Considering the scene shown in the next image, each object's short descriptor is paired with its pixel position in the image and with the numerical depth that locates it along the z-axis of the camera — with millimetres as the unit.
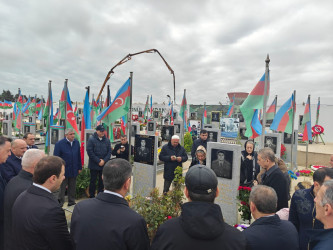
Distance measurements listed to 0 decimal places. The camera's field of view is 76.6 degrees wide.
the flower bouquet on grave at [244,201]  4336
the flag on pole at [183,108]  17084
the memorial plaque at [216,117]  21922
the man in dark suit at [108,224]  1512
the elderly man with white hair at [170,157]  5589
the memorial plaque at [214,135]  11141
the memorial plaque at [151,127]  16984
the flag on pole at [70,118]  7703
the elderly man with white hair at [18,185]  2324
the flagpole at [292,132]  9530
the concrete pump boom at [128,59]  7641
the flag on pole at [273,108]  12343
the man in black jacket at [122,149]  6425
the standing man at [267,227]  1668
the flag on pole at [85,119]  8125
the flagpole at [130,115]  5929
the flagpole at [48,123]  7144
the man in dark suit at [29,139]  5316
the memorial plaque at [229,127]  22077
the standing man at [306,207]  2469
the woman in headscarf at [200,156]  5129
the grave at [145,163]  5949
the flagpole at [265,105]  6016
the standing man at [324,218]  1383
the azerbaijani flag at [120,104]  6312
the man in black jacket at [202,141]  6602
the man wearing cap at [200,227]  1266
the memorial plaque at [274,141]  9469
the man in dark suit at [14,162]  3420
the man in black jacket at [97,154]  5535
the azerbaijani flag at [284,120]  8734
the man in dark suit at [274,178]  3330
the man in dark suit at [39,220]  1779
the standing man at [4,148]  3121
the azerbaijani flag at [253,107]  6371
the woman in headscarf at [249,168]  5168
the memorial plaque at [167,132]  14945
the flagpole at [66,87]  7688
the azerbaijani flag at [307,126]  11334
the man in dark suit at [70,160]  5254
